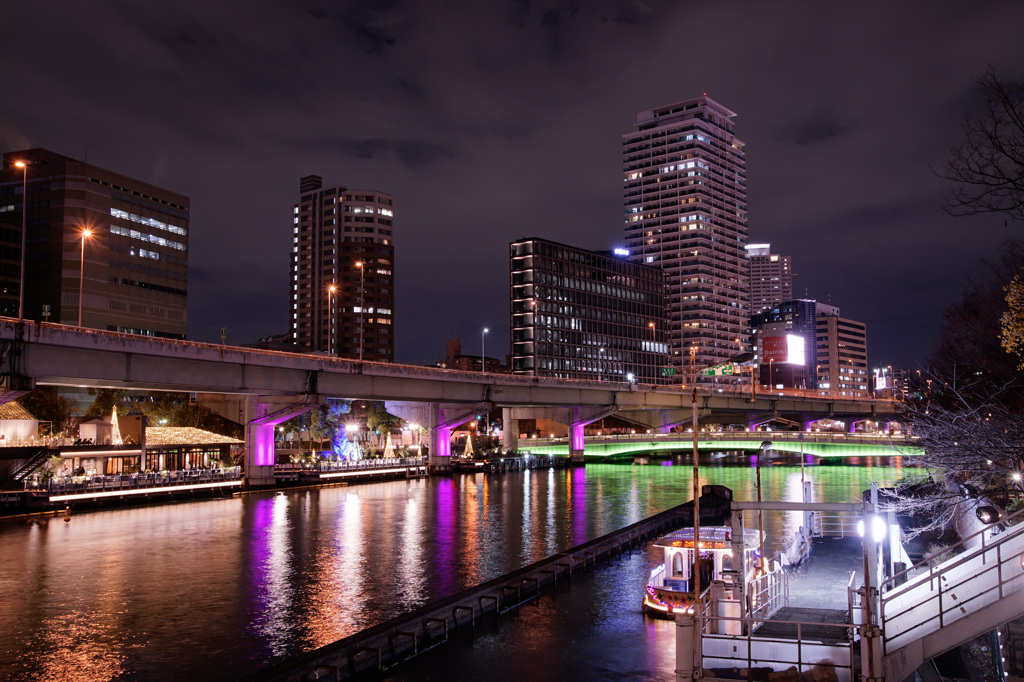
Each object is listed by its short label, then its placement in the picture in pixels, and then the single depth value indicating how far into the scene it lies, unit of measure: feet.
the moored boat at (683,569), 100.89
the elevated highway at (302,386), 179.73
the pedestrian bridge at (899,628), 54.34
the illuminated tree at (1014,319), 68.03
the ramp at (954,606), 53.57
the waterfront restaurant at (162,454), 228.02
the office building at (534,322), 649.20
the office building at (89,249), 469.57
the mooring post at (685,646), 62.44
